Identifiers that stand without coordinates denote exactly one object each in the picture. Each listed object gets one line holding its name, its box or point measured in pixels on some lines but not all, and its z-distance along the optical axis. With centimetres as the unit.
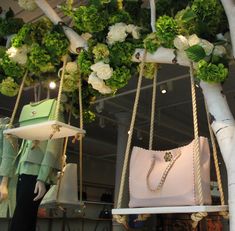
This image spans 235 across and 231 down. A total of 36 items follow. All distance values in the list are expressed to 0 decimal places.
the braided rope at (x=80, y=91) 244
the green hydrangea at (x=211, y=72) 177
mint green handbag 232
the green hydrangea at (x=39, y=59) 239
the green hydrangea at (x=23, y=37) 252
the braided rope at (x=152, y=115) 208
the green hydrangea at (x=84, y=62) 222
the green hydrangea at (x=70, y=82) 254
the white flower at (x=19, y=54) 252
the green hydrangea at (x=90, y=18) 215
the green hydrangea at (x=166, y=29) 188
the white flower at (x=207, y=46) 184
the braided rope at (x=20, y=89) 238
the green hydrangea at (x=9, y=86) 264
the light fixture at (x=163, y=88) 725
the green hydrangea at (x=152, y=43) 199
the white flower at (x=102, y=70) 211
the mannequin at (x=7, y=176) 264
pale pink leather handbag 175
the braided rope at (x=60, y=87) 226
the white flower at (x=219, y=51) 185
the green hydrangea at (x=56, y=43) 232
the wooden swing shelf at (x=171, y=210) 164
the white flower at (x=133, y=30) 213
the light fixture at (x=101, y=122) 934
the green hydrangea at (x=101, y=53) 215
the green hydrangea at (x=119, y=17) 221
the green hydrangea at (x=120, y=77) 212
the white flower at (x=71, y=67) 252
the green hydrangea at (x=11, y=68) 257
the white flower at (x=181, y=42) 189
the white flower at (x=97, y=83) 218
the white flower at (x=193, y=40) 186
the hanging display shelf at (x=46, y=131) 214
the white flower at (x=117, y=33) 210
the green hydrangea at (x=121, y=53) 210
